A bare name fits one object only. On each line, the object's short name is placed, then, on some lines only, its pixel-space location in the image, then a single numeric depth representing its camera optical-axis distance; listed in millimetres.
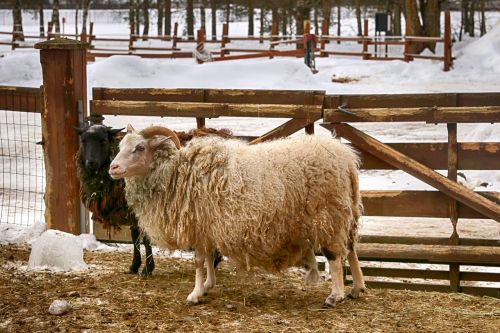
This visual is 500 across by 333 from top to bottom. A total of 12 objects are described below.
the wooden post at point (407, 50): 30505
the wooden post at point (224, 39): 32938
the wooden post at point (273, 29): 34875
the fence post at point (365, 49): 32134
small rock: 5875
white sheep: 6148
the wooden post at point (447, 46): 28386
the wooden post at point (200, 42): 32406
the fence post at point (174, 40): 35219
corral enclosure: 5910
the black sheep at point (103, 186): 7188
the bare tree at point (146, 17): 47241
